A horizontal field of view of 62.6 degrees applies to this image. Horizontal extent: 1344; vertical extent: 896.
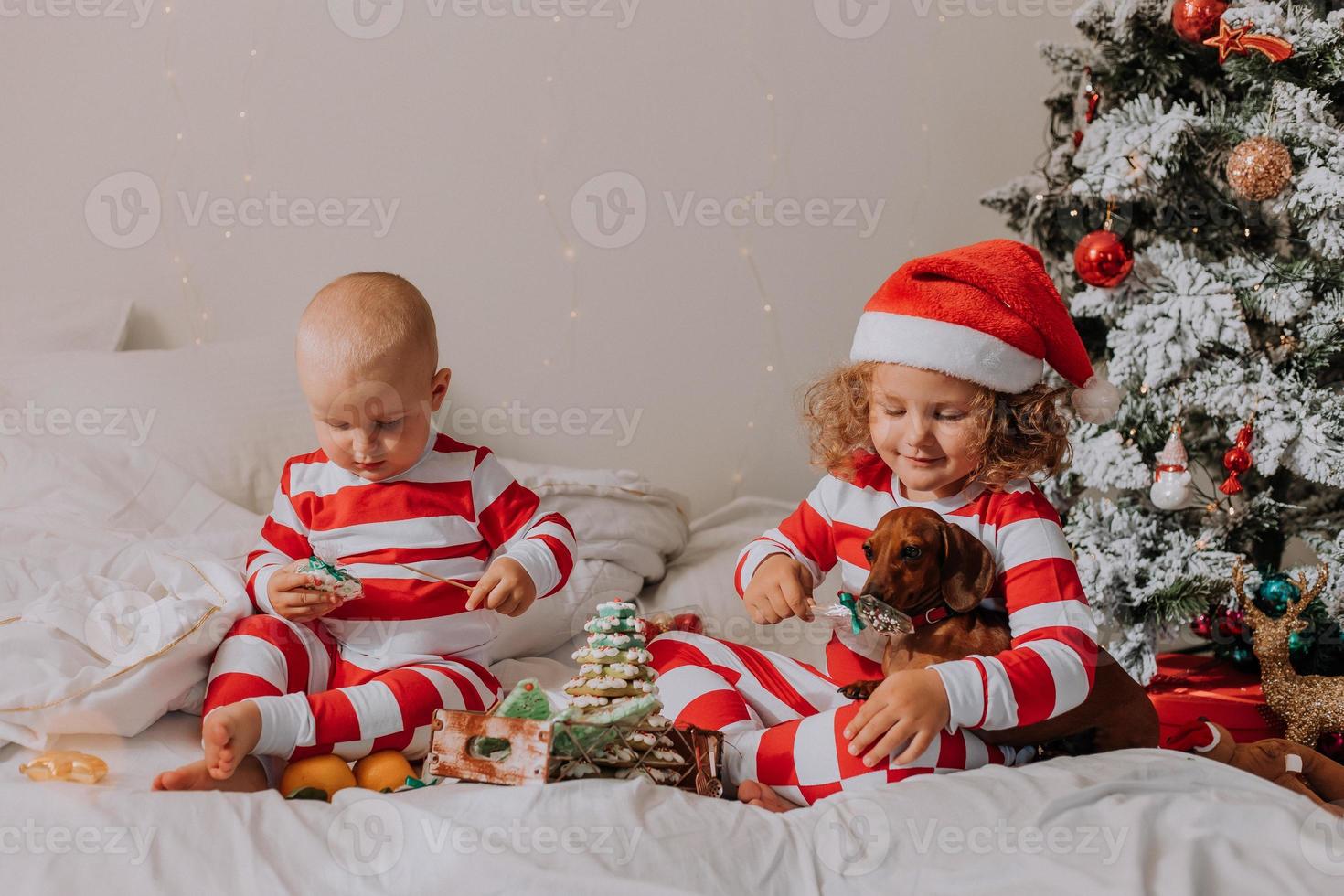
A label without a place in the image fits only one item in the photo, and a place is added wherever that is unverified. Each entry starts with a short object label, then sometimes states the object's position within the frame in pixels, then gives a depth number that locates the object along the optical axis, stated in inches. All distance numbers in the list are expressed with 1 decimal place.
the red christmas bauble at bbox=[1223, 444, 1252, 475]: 69.6
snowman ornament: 69.4
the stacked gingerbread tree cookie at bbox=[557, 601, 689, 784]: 40.5
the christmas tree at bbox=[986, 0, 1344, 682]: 66.5
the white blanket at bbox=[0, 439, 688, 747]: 45.3
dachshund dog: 44.8
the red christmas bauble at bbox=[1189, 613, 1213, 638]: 76.7
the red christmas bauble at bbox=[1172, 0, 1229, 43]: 66.4
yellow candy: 41.4
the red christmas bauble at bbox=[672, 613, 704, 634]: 64.6
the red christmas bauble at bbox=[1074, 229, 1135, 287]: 70.0
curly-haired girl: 42.8
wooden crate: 39.3
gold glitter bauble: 65.7
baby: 48.0
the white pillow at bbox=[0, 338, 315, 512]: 74.8
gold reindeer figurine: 65.8
